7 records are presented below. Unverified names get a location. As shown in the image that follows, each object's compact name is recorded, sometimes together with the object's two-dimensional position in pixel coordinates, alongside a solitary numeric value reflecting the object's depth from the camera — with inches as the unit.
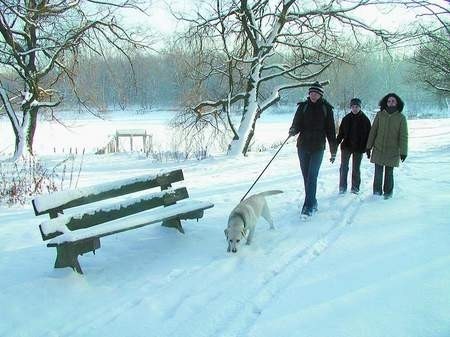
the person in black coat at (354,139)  318.0
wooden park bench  178.2
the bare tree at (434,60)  648.1
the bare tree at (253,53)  637.9
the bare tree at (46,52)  598.5
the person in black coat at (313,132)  256.5
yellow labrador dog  198.7
